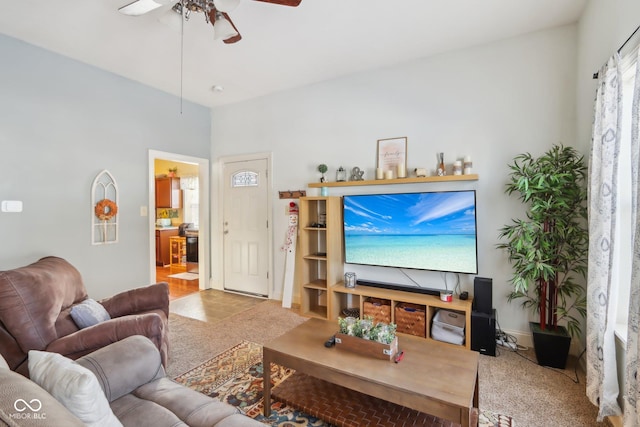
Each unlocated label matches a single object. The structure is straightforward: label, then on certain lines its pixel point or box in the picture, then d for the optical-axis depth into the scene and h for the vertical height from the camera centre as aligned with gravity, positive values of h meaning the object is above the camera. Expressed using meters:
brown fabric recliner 1.70 -0.68
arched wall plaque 3.45 +0.03
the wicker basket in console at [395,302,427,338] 2.98 -1.06
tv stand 2.77 -0.87
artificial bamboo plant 2.41 -0.20
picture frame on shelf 3.35 +0.64
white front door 4.40 -0.23
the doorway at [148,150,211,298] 4.02 -0.17
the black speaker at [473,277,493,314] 2.73 -0.76
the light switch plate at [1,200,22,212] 2.80 +0.05
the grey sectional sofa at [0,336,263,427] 1.25 -0.84
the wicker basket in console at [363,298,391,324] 3.16 -1.02
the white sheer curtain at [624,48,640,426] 1.37 -0.47
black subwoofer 2.66 -1.06
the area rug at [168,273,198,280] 5.74 -1.24
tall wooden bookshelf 3.51 -0.49
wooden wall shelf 2.95 +0.32
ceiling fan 1.88 +1.34
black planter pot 2.41 -1.08
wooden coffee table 1.44 -0.86
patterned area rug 1.84 -1.25
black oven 6.37 -0.81
